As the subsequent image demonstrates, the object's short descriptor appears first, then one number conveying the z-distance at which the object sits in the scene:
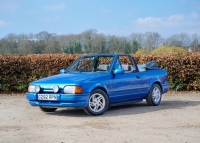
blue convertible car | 8.77
